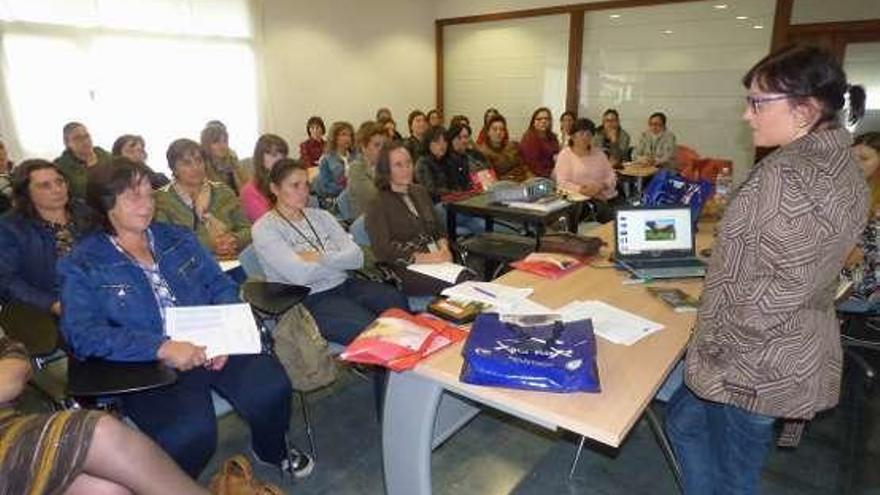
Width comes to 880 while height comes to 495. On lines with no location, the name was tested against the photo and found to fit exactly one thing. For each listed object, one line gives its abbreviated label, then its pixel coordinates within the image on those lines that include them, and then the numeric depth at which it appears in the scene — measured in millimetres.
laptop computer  2326
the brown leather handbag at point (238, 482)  1638
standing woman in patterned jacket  1148
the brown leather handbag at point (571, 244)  2424
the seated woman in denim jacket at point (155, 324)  1704
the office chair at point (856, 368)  2340
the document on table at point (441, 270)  2627
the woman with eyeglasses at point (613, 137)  6770
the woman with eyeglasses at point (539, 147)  6469
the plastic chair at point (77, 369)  1546
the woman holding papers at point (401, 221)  2883
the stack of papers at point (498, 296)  1808
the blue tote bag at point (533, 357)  1317
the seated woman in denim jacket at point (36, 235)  2281
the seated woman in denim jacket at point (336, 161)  5209
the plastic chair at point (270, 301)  2088
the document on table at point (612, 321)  1647
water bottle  3249
